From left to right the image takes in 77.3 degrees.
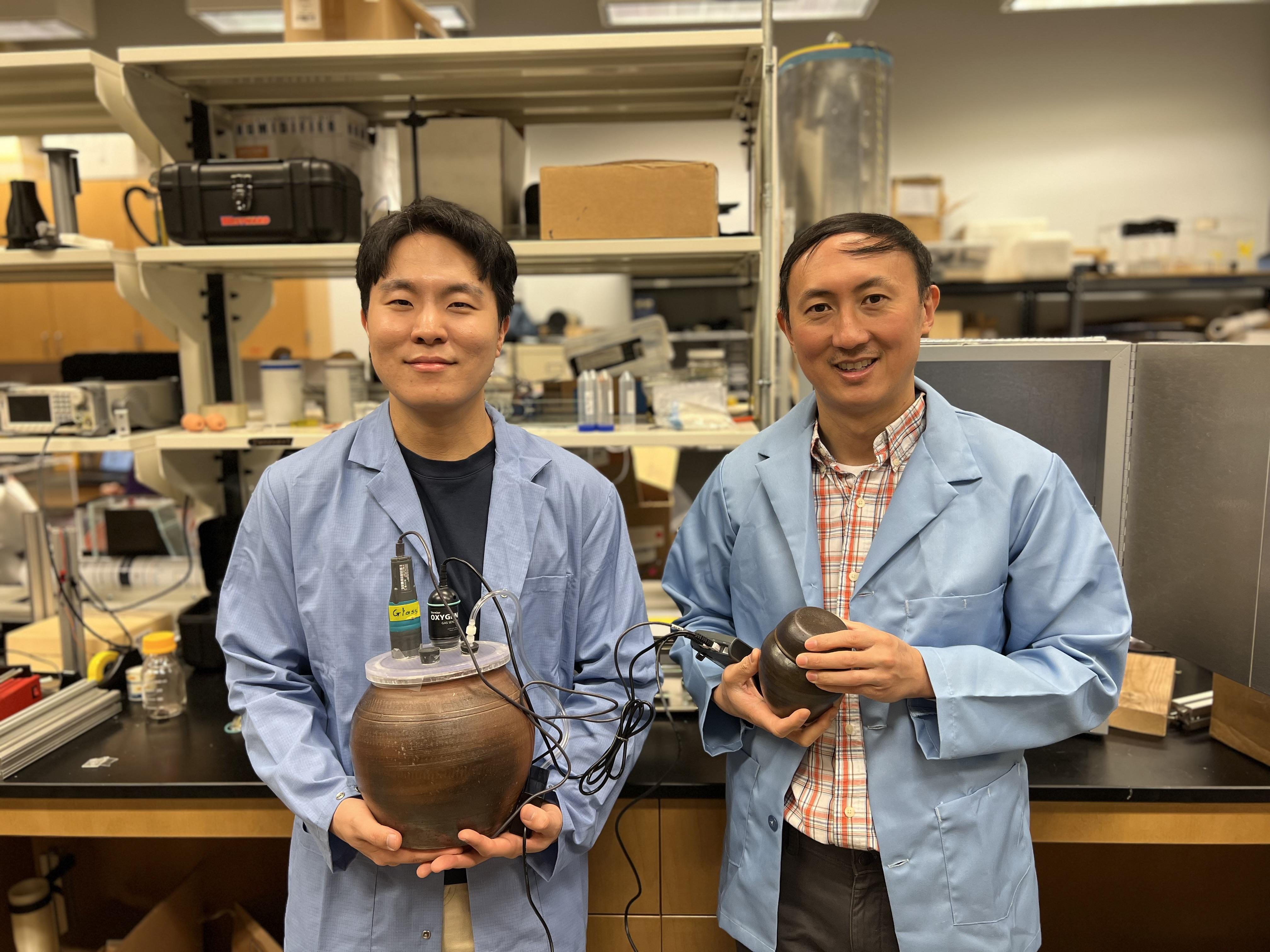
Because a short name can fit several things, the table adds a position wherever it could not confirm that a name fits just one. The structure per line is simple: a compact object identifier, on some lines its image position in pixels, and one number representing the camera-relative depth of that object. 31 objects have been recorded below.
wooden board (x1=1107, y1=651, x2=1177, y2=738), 1.54
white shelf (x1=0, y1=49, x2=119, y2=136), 1.72
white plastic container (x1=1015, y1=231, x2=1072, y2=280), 4.24
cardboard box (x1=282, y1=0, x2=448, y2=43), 1.77
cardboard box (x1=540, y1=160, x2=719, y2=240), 1.75
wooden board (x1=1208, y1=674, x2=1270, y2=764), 1.43
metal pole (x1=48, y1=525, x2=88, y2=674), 1.86
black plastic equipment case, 1.76
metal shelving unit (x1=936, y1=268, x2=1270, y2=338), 4.34
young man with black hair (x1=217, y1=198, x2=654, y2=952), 1.10
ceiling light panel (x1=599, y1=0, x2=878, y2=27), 4.30
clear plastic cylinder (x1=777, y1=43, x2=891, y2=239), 2.15
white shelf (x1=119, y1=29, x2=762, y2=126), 1.68
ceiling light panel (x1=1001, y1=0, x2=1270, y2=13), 4.31
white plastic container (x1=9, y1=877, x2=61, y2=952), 1.70
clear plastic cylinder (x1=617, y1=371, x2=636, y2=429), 1.95
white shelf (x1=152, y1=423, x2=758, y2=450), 1.79
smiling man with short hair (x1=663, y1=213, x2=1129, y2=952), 1.07
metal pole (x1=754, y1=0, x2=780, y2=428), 1.69
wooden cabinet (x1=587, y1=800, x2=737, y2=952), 1.49
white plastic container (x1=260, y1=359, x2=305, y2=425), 1.98
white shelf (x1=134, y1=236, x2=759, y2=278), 1.74
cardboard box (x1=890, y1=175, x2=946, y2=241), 4.38
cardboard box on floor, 1.70
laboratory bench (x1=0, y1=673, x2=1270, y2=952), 1.39
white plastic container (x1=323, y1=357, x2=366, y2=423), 2.02
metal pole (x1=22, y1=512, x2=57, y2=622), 1.95
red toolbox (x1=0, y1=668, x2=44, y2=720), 1.59
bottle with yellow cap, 1.68
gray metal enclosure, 1.36
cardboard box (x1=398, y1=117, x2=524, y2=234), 1.89
